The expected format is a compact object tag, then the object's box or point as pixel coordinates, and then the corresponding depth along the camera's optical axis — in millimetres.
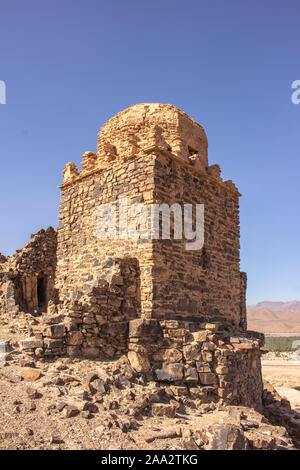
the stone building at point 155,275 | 7270
